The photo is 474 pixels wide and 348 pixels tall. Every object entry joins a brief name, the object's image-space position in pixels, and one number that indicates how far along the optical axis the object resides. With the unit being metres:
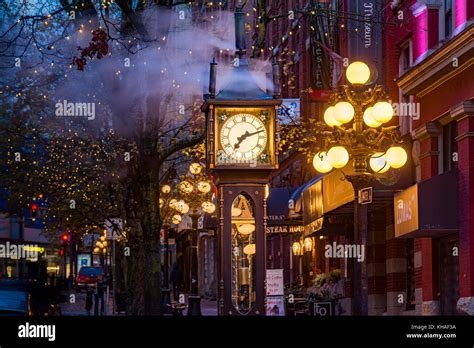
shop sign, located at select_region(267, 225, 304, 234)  32.77
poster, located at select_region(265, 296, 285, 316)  23.18
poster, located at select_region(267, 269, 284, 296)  23.80
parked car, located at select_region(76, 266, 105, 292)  62.71
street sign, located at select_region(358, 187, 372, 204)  15.01
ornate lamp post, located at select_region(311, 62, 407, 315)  15.88
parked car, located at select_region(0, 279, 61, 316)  13.55
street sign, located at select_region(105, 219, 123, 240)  28.38
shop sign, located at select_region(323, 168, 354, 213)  24.84
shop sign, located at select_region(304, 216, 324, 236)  27.83
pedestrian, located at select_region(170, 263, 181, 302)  46.44
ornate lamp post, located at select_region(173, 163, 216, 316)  33.06
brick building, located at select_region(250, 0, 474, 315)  20.36
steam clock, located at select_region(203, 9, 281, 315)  13.68
